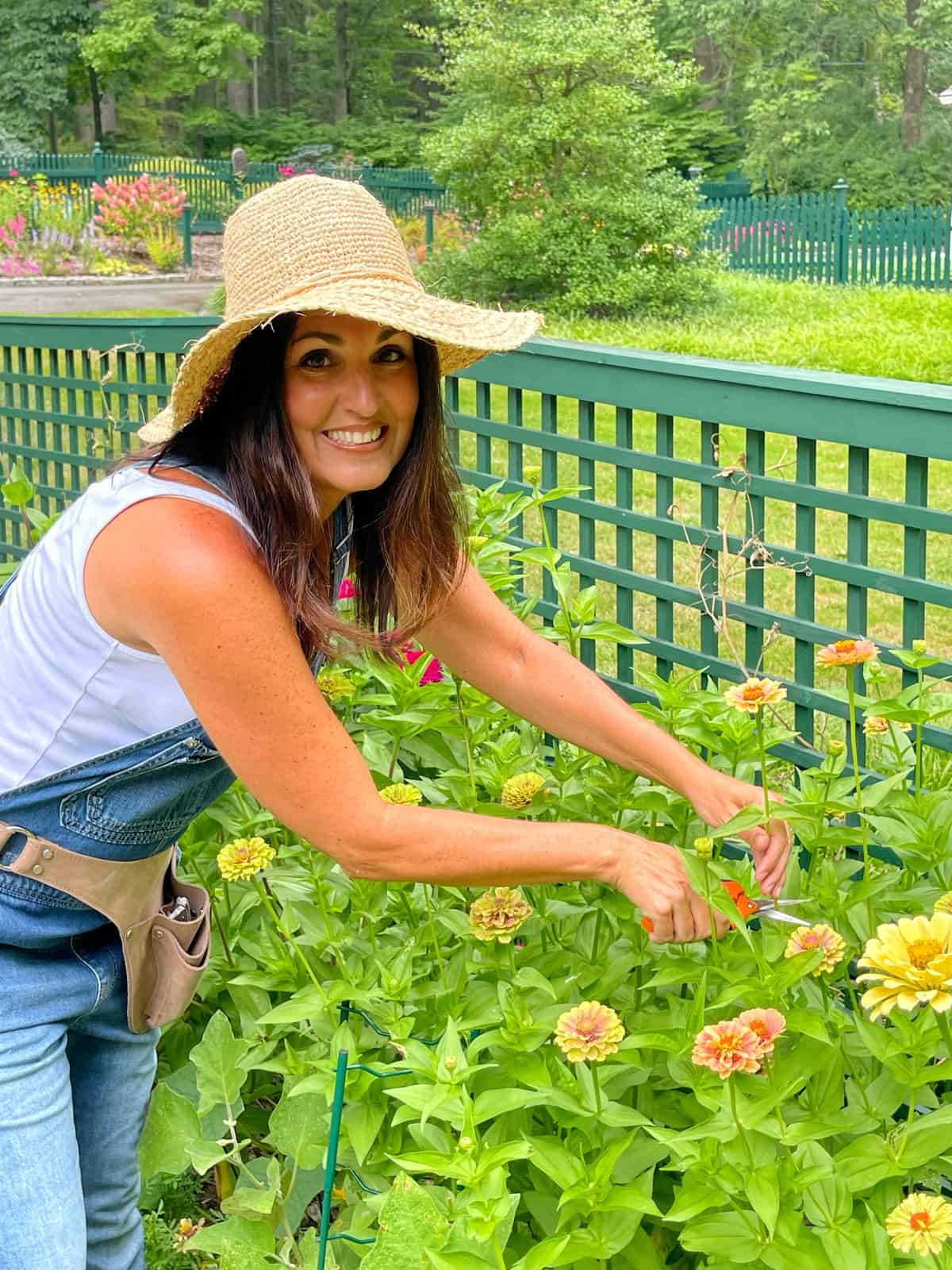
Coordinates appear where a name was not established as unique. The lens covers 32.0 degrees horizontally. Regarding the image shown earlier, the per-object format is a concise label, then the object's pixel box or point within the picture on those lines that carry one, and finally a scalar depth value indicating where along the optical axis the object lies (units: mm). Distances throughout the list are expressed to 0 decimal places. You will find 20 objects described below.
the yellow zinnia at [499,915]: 1923
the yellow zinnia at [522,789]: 2193
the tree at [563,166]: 13375
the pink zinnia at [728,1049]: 1543
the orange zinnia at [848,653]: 1905
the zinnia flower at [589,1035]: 1652
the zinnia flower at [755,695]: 1833
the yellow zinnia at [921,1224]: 1483
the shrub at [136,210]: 21641
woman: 1917
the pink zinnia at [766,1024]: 1586
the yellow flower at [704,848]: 1691
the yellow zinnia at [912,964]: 1359
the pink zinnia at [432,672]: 3076
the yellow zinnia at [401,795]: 2164
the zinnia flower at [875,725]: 2295
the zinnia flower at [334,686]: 2721
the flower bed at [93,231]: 19891
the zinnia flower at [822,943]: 1841
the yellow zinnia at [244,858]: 2096
